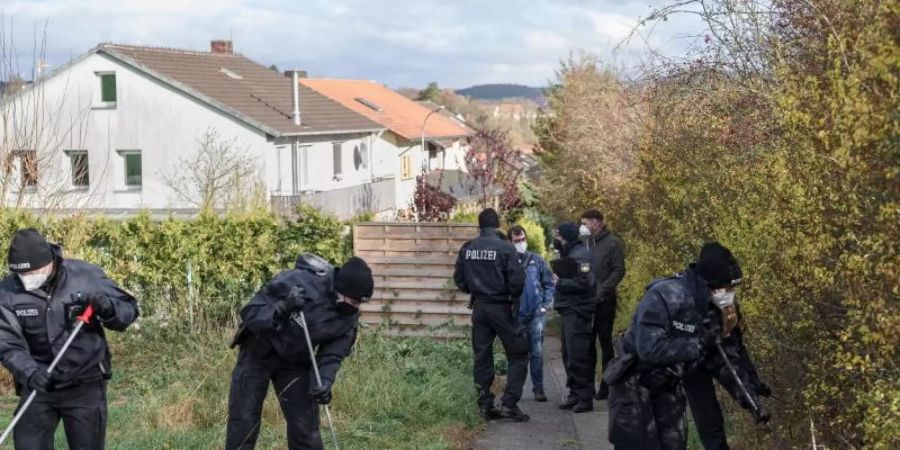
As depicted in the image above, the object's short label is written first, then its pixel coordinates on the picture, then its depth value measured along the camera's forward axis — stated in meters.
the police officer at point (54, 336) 6.61
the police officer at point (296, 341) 7.00
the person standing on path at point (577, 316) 10.87
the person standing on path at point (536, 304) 11.66
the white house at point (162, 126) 35.78
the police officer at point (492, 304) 10.26
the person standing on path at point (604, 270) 11.31
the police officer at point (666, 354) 6.78
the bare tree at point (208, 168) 32.91
